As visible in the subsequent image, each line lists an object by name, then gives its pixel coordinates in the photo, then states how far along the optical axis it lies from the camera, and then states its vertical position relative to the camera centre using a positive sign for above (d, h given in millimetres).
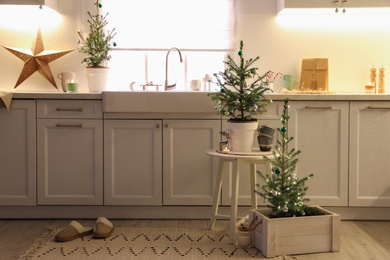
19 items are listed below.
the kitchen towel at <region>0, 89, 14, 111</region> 3812 +139
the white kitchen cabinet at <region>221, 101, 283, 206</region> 3920 -375
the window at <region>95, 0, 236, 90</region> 4492 +669
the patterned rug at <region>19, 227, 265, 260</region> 3084 -748
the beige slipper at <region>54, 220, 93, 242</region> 3361 -699
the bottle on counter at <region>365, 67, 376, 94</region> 4355 +288
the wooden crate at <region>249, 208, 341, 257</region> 3057 -644
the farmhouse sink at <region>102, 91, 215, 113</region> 3830 +121
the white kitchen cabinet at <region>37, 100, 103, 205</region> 3918 -244
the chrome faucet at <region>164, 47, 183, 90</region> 4301 +318
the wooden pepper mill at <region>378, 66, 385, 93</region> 4402 +313
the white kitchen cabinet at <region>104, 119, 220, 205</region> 3928 -303
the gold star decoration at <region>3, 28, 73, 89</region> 4445 +484
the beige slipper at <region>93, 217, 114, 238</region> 3422 -685
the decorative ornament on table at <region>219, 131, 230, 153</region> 3469 -155
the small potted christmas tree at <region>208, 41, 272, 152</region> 3340 +64
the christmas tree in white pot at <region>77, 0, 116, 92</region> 4312 +535
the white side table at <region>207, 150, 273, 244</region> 3241 -252
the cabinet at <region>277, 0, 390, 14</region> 4188 +877
